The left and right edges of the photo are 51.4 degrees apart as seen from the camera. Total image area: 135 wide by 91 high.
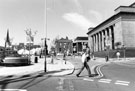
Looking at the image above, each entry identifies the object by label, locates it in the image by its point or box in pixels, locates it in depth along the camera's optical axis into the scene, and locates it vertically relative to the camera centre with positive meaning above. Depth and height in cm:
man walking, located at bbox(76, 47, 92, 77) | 943 -52
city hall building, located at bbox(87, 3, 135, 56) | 4599 +728
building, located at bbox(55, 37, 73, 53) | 12949 +657
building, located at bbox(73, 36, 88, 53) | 11888 +637
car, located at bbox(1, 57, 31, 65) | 1842 -146
